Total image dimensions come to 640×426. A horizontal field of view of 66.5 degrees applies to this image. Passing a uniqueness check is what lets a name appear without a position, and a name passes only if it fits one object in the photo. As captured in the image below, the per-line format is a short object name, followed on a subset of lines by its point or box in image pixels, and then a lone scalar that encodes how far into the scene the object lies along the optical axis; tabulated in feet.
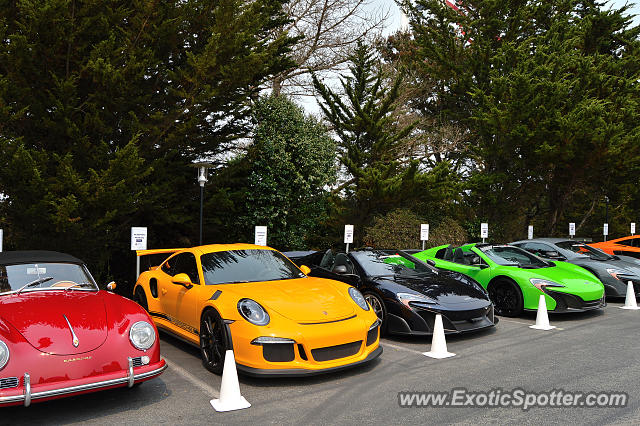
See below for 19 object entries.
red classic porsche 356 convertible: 12.30
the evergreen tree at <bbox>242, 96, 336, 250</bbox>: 49.39
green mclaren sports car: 26.99
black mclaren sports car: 21.71
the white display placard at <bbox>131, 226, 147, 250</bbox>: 31.76
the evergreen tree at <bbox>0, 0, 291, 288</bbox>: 31.55
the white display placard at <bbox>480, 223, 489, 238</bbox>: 52.89
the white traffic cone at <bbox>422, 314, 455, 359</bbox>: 19.77
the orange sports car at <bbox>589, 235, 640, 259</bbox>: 45.70
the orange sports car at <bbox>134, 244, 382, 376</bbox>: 15.80
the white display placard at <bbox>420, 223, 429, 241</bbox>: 46.34
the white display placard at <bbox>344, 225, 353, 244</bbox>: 40.98
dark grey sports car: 34.01
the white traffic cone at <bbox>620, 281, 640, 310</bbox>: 31.17
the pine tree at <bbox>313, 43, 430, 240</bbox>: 56.18
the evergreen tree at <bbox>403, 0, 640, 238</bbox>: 65.36
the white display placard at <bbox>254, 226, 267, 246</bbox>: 35.14
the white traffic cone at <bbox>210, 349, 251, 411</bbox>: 14.16
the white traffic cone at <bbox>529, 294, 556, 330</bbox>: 25.02
